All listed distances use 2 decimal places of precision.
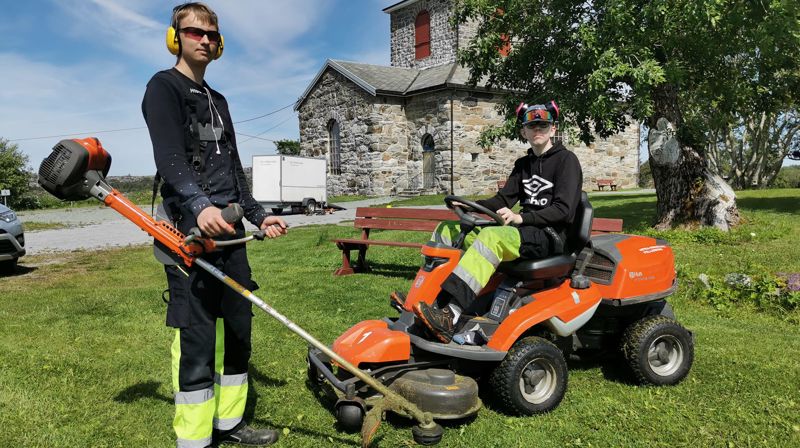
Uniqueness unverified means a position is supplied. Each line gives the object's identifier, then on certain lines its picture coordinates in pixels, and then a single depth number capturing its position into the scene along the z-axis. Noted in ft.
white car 28.25
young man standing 9.33
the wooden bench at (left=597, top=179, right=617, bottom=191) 103.14
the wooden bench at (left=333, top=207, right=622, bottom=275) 27.55
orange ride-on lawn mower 11.59
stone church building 86.28
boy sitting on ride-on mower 12.02
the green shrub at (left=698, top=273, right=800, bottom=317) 20.70
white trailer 70.90
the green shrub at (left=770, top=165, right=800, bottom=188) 121.39
